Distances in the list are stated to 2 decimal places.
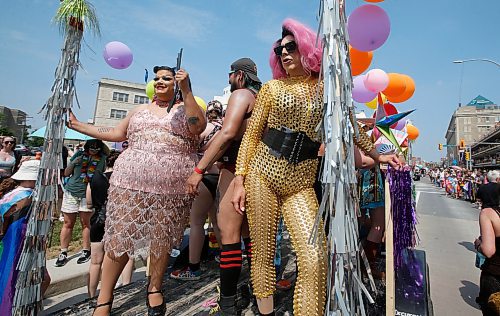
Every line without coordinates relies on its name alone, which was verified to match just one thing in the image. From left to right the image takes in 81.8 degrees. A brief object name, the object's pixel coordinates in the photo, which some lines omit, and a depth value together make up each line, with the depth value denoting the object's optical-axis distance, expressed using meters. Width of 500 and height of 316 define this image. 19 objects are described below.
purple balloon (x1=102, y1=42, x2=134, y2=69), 3.38
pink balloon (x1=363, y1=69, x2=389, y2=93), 3.46
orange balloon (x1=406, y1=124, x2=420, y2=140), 5.24
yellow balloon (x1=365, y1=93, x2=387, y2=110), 4.66
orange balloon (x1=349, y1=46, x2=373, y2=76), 3.27
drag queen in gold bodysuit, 1.75
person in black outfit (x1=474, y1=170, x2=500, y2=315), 2.80
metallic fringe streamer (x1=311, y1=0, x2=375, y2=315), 1.28
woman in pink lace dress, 2.01
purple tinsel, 2.28
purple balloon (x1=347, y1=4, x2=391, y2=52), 2.55
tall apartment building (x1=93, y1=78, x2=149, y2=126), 43.56
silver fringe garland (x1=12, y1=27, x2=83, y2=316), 1.97
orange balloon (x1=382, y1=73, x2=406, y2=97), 3.80
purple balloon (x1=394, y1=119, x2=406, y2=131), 3.93
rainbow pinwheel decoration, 2.52
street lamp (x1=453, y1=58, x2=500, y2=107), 13.32
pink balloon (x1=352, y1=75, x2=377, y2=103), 3.73
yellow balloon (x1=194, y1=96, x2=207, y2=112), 4.66
